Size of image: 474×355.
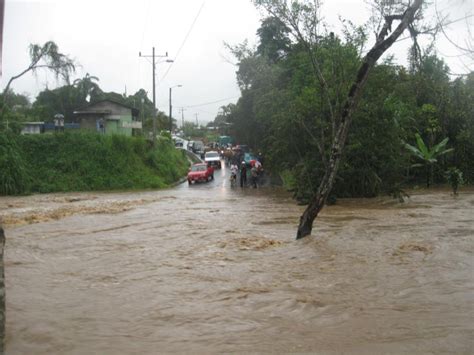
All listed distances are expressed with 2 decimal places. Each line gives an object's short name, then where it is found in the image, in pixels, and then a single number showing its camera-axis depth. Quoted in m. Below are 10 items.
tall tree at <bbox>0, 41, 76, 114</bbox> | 27.81
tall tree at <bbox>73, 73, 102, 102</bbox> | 64.44
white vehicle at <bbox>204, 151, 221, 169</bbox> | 48.59
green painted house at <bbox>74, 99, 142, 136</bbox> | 49.38
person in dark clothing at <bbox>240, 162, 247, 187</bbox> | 31.53
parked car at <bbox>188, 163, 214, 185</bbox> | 36.62
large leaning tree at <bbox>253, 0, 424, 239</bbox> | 10.36
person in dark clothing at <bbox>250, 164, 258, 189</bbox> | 31.15
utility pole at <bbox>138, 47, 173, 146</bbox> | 41.24
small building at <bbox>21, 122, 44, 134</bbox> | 47.03
